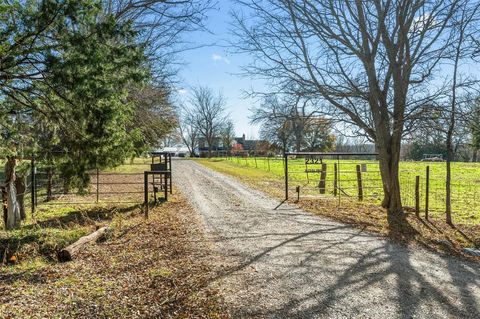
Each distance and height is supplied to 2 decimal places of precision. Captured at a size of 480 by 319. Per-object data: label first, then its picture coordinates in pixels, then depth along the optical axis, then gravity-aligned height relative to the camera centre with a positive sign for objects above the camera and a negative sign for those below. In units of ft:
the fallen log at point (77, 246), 19.54 -5.36
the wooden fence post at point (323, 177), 44.76 -3.15
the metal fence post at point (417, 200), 30.12 -3.89
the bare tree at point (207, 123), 255.09 +19.83
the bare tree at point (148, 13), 30.58 +13.14
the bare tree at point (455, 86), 25.84 +4.76
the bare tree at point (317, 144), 188.93 +4.24
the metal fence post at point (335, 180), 41.24 -3.07
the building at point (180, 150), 321.89 +1.29
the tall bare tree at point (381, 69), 29.53 +7.18
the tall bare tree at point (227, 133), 260.01 +13.11
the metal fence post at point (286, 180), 38.18 -2.98
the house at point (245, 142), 337.35 +8.99
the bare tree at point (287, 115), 34.01 +3.47
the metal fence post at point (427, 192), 28.18 -3.05
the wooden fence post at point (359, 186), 38.50 -3.54
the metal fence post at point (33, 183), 33.47 -2.97
